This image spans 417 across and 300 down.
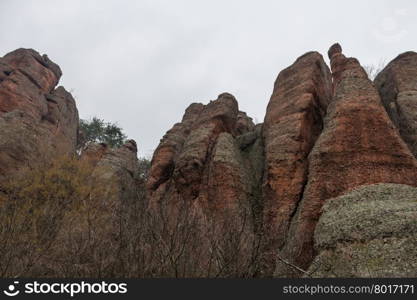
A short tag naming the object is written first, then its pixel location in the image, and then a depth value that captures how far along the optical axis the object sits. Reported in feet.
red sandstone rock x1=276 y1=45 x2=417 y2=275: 48.80
